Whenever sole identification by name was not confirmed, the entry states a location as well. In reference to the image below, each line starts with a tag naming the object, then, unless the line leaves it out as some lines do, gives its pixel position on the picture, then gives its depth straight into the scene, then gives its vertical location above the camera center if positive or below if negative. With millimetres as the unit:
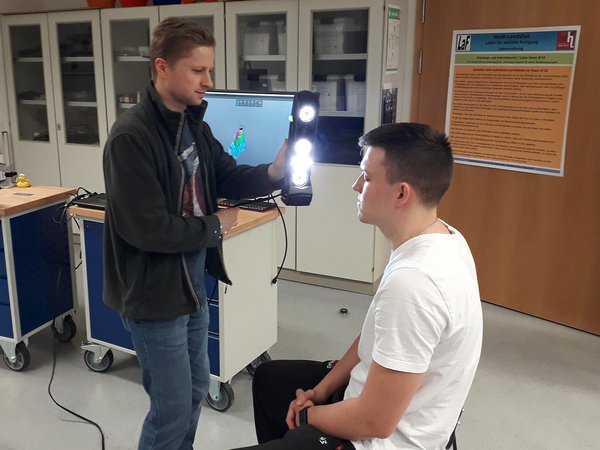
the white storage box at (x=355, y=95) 3293 +12
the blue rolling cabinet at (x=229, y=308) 2119 -839
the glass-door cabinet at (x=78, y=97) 3930 -35
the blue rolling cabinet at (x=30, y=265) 2338 -745
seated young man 1039 -413
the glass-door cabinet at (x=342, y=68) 3094 +162
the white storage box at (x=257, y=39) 3467 +342
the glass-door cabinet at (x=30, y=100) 4137 -61
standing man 1325 -311
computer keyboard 2264 -441
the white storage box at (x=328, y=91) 3373 +32
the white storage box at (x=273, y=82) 3511 +84
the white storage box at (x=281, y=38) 3410 +347
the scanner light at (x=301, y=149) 1537 -146
